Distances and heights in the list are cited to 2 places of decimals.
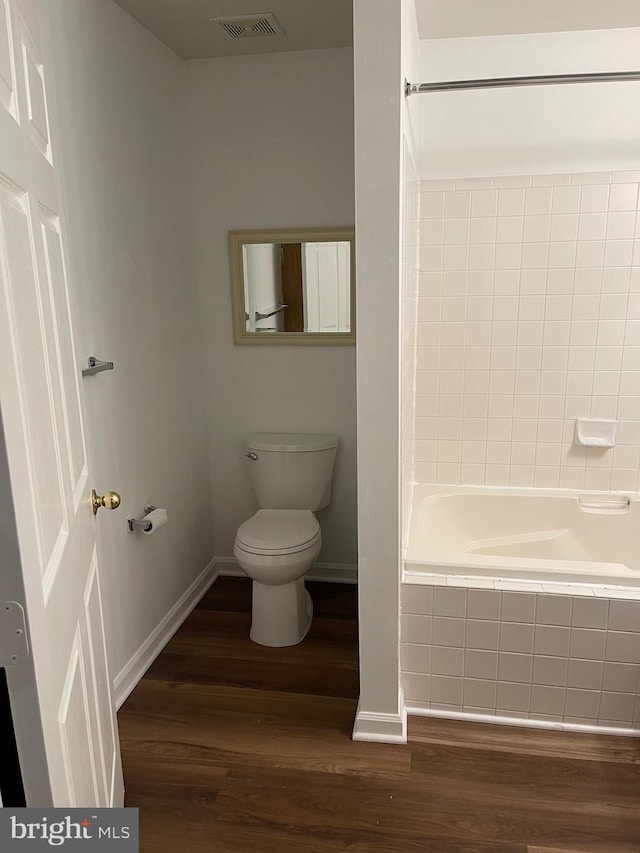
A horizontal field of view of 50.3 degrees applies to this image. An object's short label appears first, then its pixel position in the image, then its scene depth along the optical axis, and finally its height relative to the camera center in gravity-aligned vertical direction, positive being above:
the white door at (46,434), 1.00 -0.24
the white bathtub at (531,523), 2.73 -0.97
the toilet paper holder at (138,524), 2.45 -0.83
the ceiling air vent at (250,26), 2.42 +0.93
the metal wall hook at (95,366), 2.08 -0.23
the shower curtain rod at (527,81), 2.02 +0.59
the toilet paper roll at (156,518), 2.45 -0.81
